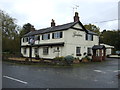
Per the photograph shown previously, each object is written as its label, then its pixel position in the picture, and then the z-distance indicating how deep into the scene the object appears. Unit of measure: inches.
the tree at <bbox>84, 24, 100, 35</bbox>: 1497.5
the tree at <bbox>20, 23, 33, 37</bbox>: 1309.3
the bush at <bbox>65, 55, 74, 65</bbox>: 515.5
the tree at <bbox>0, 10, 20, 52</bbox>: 939.2
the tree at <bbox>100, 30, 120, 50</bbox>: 1289.0
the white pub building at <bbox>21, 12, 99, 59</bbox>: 631.4
